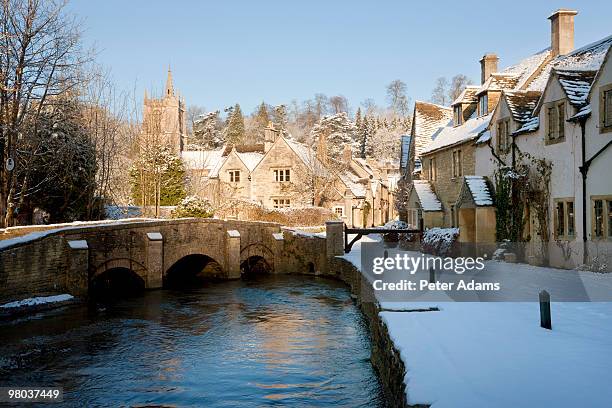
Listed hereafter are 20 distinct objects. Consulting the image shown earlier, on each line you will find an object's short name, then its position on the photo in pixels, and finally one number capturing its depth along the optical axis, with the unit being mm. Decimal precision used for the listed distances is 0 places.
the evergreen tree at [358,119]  89169
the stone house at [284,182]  48906
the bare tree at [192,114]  113381
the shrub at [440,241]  23741
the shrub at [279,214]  42812
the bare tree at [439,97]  87712
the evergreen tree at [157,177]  38500
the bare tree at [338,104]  116569
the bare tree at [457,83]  85119
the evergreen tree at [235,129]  90825
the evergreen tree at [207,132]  91188
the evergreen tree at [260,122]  98075
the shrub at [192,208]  33031
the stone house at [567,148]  16962
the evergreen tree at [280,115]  104300
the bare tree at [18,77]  22078
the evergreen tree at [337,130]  72938
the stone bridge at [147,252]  18000
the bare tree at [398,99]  100250
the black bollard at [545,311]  9149
